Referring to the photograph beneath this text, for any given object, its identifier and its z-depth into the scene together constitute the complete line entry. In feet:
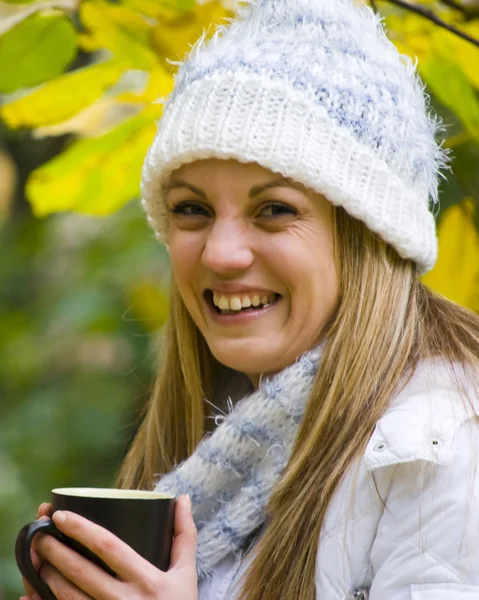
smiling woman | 10.57
